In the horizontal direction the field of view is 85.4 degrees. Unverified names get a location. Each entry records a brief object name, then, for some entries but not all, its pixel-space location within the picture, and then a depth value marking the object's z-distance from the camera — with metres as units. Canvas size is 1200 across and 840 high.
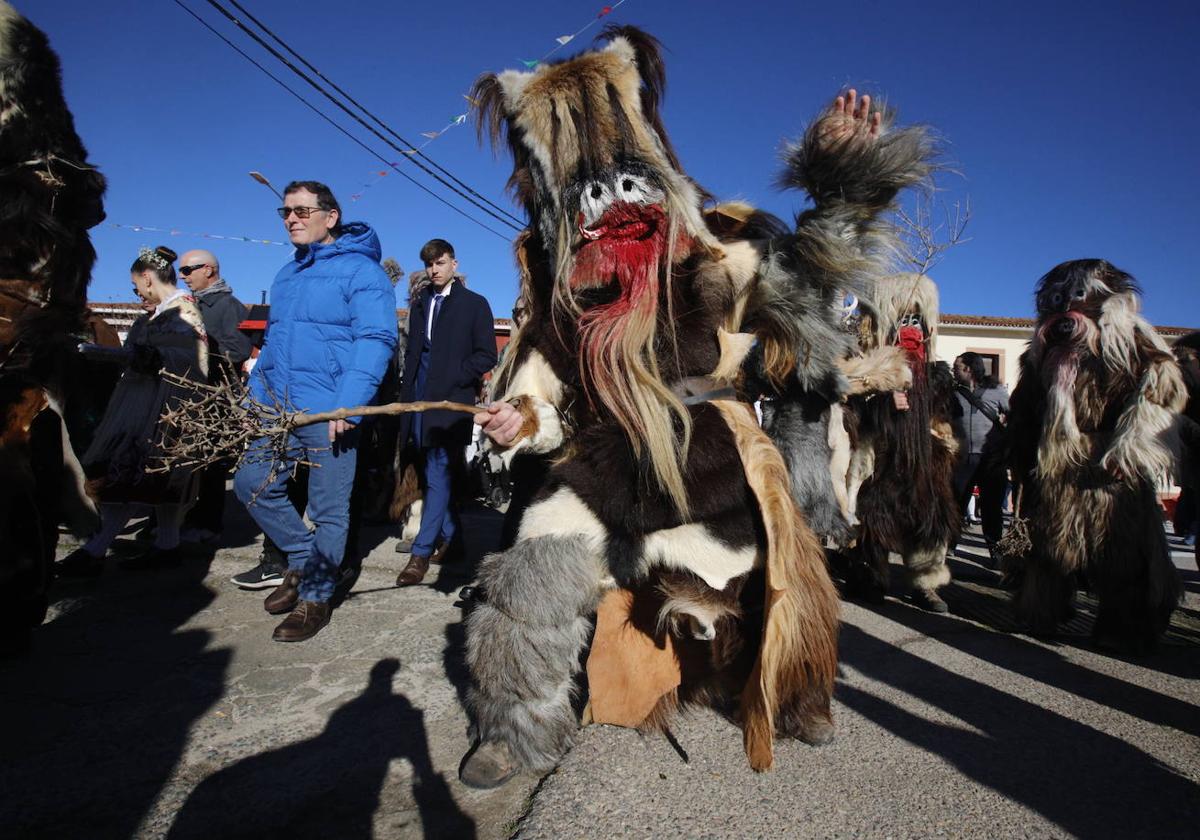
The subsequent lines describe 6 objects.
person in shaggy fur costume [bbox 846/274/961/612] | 4.22
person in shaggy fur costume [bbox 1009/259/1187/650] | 3.23
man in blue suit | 4.26
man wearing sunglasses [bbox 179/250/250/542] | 4.62
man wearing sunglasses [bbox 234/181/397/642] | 3.24
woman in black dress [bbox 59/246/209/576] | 3.96
